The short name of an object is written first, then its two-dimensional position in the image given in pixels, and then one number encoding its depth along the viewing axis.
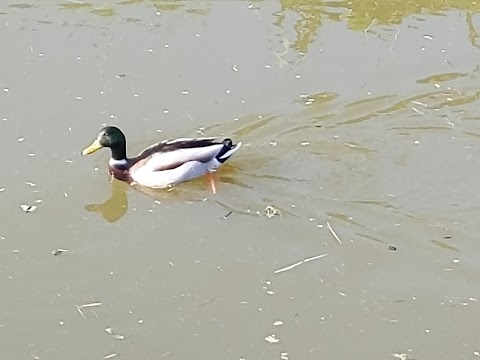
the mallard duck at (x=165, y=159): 7.59
